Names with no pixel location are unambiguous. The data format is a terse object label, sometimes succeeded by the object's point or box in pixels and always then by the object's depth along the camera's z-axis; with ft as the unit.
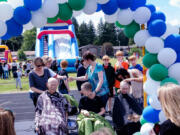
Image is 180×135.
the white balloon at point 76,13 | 13.64
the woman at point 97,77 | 15.85
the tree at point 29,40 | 257.89
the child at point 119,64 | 20.58
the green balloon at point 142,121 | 13.18
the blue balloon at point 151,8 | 13.58
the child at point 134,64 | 19.54
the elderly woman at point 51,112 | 14.01
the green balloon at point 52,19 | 13.83
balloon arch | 12.19
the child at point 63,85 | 22.77
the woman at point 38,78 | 16.02
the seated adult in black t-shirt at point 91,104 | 14.97
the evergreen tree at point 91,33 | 272.92
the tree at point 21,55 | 194.79
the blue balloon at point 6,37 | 12.77
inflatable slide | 59.31
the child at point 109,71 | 21.38
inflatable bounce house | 80.96
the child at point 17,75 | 40.31
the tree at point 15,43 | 268.41
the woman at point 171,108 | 7.73
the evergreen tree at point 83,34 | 266.57
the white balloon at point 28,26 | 12.96
